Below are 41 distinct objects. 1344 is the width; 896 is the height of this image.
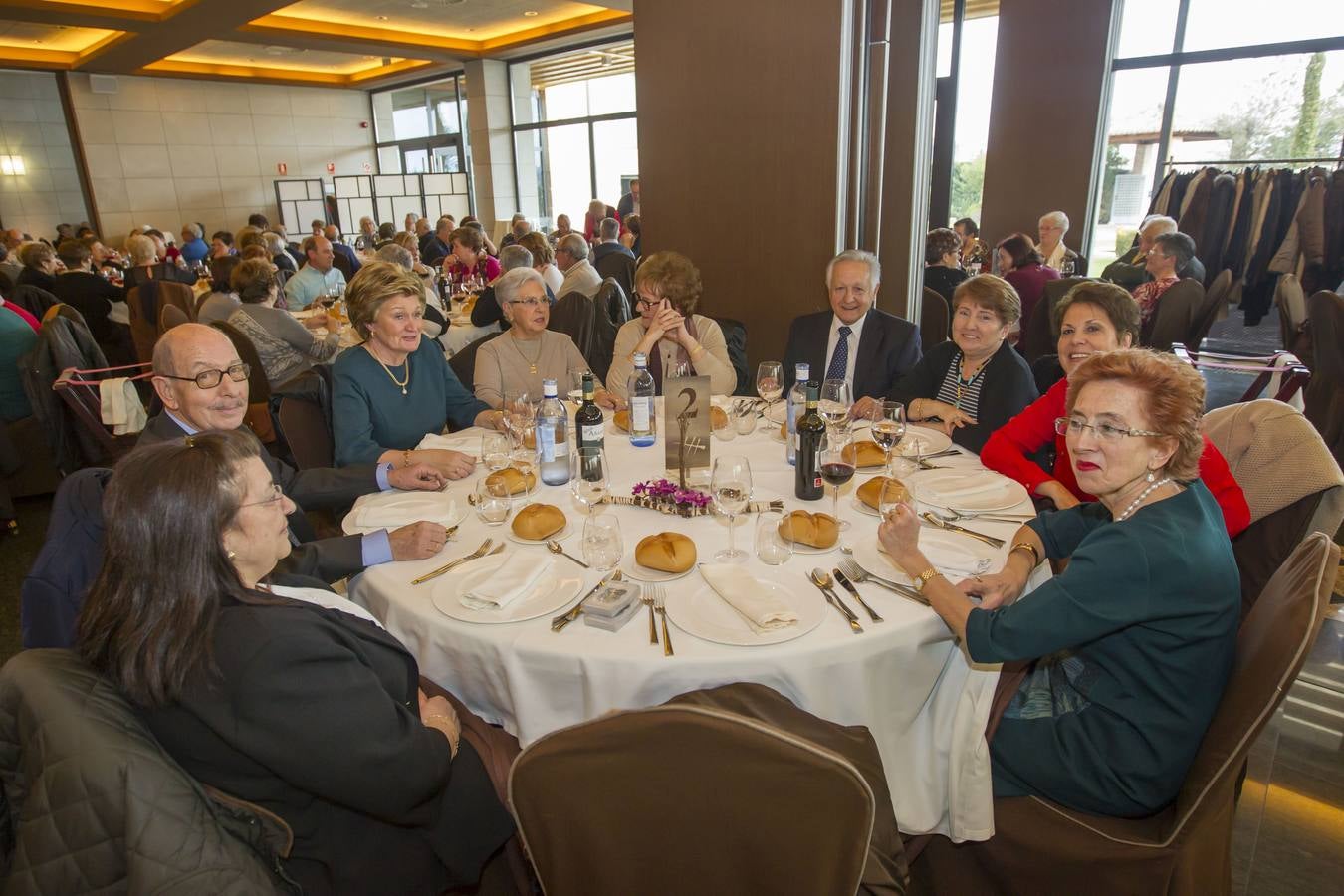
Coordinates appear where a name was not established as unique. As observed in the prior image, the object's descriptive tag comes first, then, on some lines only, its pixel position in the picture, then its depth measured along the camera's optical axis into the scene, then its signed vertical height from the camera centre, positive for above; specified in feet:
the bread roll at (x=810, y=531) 5.96 -2.39
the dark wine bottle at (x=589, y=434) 7.27 -1.98
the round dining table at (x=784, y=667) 4.82 -2.83
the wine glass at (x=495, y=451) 7.60 -2.20
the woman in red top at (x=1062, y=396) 7.90 -1.91
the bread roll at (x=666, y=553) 5.62 -2.41
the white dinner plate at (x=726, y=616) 4.84 -2.57
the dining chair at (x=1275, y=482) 6.24 -2.25
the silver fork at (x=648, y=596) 5.33 -2.58
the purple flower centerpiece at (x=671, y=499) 6.70 -2.41
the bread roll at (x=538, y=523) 6.26 -2.40
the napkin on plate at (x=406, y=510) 6.84 -2.52
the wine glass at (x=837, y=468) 6.08 -2.04
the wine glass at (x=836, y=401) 8.38 -2.05
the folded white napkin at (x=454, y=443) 8.80 -2.50
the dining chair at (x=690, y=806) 3.02 -2.41
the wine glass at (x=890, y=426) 7.54 -2.09
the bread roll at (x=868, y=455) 7.68 -2.36
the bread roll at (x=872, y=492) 6.66 -2.38
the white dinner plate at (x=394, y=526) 6.77 -2.56
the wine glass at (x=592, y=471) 7.17 -2.39
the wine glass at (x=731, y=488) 5.79 -2.00
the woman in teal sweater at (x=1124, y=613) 4.58 -2.46
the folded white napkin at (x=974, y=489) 7.12 -2.54
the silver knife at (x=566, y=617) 5.10 -2.61
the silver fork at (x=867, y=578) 5.41 -2.59
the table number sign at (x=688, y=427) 7.04 -1.90
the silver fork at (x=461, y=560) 5.83 -2.58
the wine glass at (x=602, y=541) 5.67 -2.30
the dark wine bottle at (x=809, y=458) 6.73 -2.13
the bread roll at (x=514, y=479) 6.77 -2.23
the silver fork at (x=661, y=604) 4.88 -2.58
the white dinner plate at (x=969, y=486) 6.95 -2.55
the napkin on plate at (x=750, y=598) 4.95 -2.51
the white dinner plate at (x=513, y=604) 5.21 -2.57
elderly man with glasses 6.09 -2.42
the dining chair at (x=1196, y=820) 4.16 -3.69
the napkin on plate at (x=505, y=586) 5.34 -2.53
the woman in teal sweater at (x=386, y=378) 9.02 -1.84
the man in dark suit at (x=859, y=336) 11.15 -1.79
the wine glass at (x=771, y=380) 9.29 -1.93
